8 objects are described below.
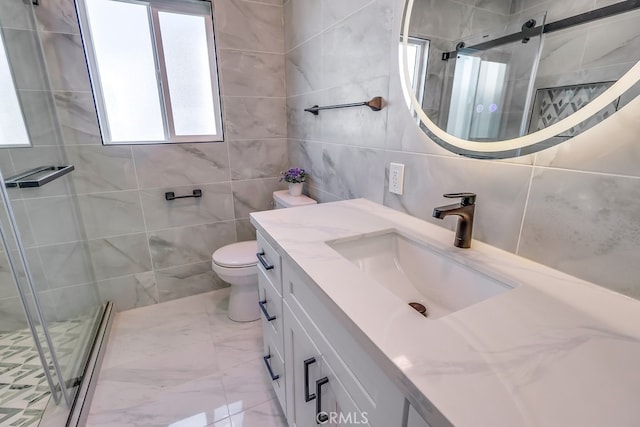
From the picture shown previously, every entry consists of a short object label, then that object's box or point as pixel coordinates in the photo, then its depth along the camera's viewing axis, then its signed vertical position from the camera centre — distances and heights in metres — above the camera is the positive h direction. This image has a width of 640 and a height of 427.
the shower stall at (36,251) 1.22 -0.58
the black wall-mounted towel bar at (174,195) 1.95 -0.44
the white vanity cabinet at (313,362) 0.55 -0.55
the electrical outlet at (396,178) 1.17 -0.20
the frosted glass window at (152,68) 1.70 +0.35
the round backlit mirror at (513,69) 0.61 +0.15
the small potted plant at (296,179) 1.94 -0.33
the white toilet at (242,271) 1.77 -0.84
